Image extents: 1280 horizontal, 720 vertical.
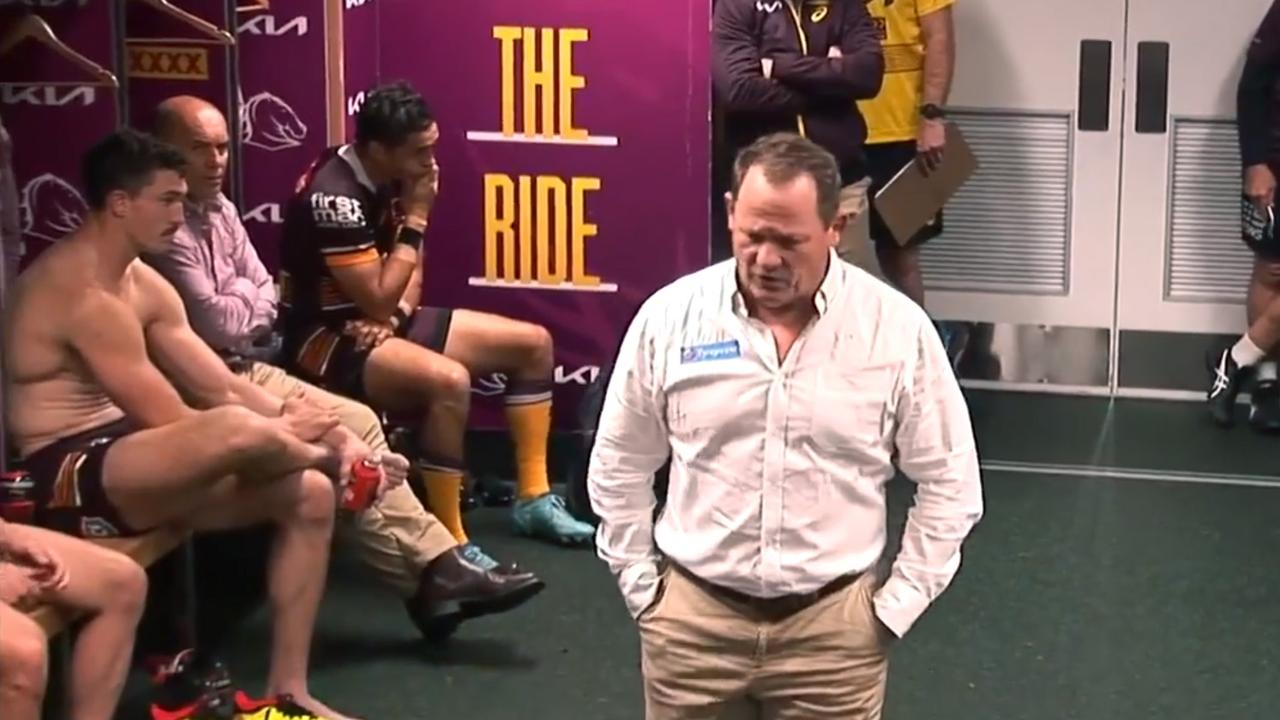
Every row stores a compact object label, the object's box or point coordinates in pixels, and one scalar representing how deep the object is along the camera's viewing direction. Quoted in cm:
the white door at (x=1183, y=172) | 636
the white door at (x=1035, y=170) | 643
